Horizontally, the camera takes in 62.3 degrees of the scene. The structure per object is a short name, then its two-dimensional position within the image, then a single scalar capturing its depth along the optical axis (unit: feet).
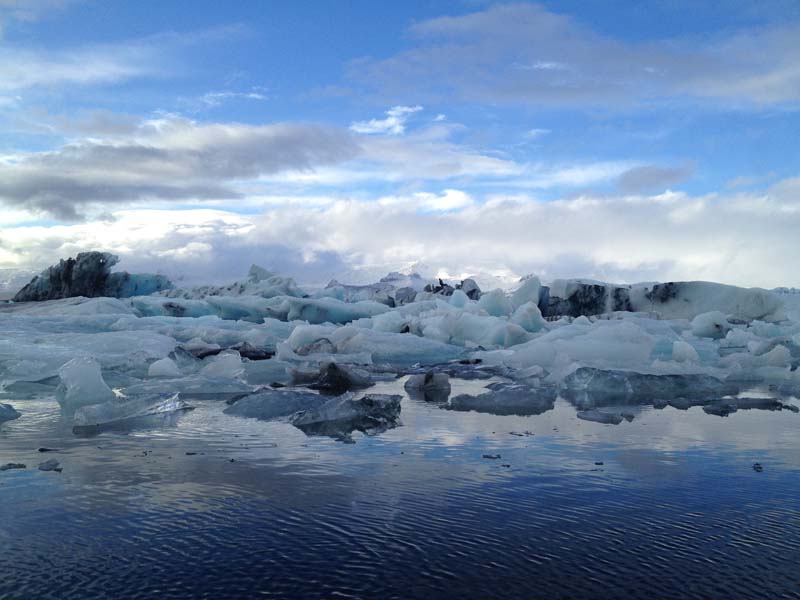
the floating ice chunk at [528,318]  47.80
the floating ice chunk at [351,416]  13.96
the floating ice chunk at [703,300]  61.77
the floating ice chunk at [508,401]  17.40
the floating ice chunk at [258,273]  93.25
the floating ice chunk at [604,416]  15.31
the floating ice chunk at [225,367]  23.56
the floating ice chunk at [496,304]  60.85
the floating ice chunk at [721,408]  17.35
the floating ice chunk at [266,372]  25.11
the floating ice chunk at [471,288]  92.92
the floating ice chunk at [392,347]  34.88
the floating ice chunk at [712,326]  50.57
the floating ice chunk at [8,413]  14.39
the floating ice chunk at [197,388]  19.30
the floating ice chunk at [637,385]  21.56
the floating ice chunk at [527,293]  69.67
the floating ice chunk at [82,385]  16.63
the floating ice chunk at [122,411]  13.89
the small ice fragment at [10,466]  9.75
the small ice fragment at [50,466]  9.69
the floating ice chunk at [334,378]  23.11
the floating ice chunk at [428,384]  21.69
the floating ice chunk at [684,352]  30.96
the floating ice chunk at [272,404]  15.65
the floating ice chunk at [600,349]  29.96
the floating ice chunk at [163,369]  23.84
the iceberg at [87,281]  92.12
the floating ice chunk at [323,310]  61.36
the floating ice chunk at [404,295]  97.71
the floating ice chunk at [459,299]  63.26
